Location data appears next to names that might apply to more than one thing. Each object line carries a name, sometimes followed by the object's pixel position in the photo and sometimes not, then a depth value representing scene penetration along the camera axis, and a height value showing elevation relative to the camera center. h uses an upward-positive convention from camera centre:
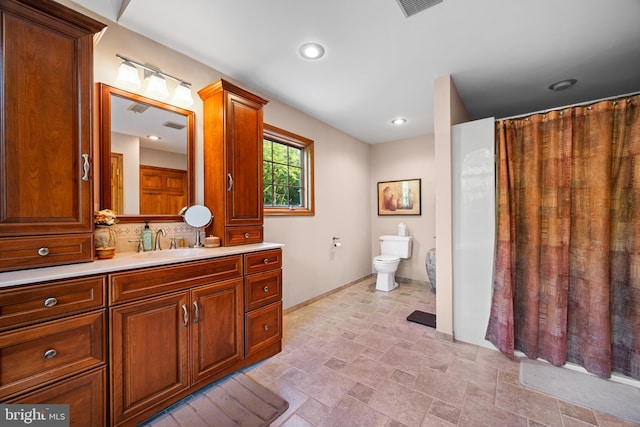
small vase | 1.50 -0.16
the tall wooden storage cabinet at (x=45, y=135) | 1.17 +0.41
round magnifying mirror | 2.04 -0.02
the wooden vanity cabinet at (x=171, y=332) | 1.32 -0.73
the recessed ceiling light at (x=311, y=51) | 1.97 +1.32
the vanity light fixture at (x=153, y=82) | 1.72 +0.98
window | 2.97 +0.52
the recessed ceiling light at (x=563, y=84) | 2.55 +1.31
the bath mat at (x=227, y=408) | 1.45 -1.21
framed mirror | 1.69 +0.44
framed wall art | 4.21 +0.25
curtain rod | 1.81 +0.82
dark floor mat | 2.69 -1.20
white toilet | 3.81 -0.72
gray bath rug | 1.53 -1.22
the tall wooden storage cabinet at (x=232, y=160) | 2.05 +0.46
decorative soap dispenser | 1.83 -0.17
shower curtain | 1.77 -0.21
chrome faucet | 1.91 -0.21
